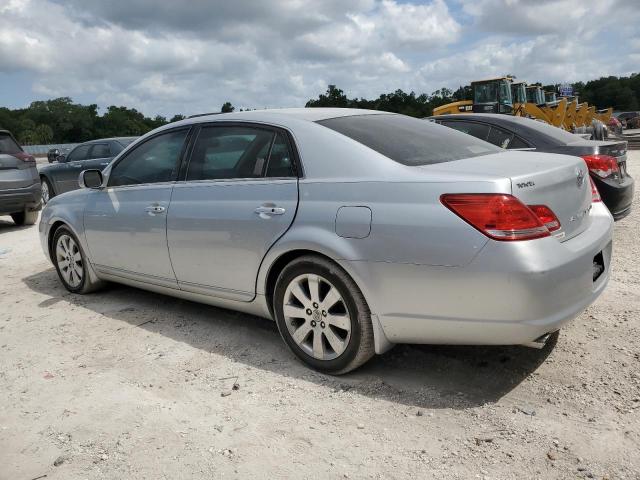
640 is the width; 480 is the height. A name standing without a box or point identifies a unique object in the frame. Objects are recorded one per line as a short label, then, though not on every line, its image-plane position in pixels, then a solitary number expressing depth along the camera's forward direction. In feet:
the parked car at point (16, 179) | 30.89
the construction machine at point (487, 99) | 67.87
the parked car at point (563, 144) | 19.19
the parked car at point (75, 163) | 40.81
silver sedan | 9.00
